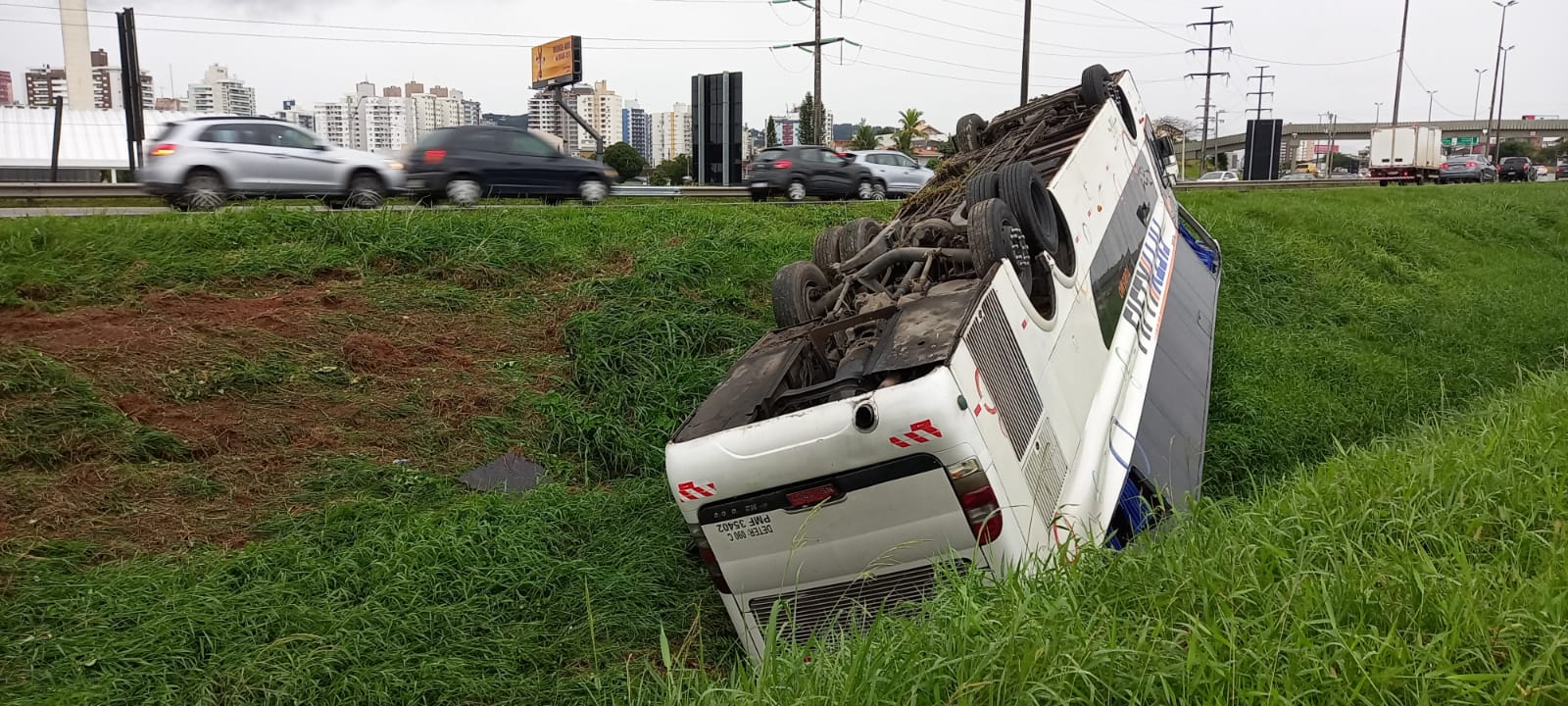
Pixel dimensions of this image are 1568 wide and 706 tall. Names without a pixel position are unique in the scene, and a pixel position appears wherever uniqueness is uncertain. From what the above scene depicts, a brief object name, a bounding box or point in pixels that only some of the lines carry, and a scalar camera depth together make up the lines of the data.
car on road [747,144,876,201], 19.41
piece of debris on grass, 6.61
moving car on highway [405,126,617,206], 14.30
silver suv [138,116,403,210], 12.02
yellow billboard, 34.47
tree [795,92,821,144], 62.23
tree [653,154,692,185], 48.31
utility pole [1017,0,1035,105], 29.53
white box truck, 35.50
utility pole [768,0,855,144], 31.35
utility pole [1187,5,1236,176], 63.47
